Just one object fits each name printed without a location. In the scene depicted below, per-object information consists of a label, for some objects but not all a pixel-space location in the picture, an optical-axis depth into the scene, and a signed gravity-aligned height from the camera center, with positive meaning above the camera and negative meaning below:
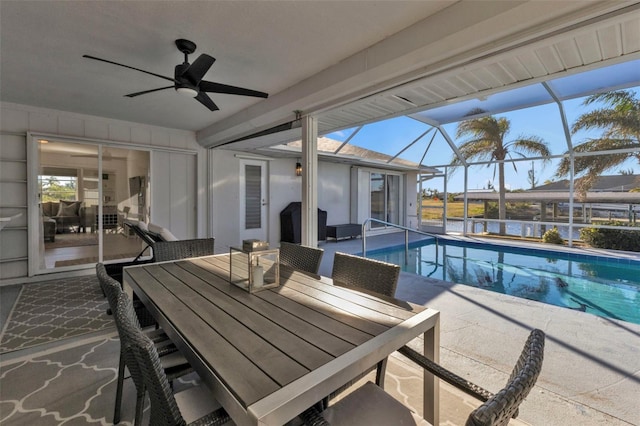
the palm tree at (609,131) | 6.93 +1.94
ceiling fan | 2.47 +1.18
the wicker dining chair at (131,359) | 1.27 -0.78
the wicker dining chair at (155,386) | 0.89 -0.57
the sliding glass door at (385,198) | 9.99 +0.39
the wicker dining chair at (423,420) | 0.64 -0.69
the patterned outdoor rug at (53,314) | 2.69 -1.18
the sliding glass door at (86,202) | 4.90 +0.10
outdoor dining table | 0.87 -0.51
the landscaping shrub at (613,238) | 7.39 -0.73
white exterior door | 7.14 +0.23
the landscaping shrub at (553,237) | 8.11 -0.76
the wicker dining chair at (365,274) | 1.79 -0.43
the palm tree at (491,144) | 9.02 +2.08
